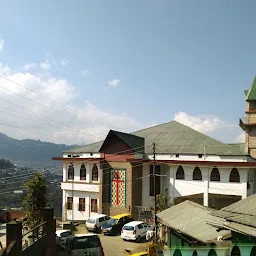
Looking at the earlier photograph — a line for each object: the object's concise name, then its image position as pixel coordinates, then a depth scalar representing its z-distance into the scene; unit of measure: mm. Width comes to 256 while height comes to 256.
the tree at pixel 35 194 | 22547
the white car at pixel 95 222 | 27797
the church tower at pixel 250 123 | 35625
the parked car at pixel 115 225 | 26375
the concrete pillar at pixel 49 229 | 18266
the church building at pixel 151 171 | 30375
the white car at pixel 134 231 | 24016
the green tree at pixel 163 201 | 29641
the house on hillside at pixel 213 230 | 10484
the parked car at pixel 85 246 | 17617
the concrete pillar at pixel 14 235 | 13719
